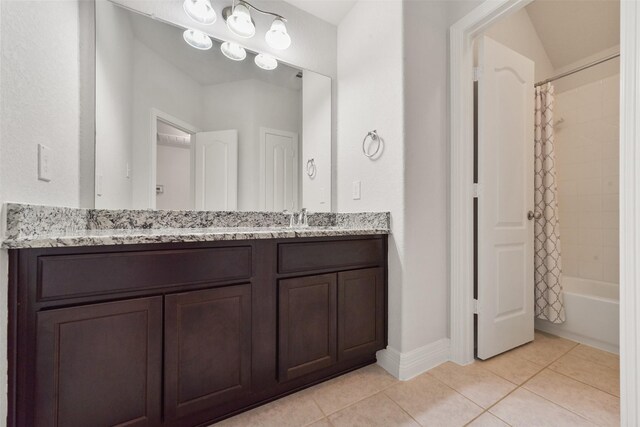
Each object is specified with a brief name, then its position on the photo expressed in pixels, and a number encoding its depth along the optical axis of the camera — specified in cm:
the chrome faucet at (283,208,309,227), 188
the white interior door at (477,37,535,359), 172
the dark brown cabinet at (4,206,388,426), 82
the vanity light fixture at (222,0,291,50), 163
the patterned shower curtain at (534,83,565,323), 205
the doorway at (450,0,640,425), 161
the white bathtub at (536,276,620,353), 178
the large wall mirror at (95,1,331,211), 140
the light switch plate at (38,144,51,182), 97
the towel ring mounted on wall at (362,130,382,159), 172
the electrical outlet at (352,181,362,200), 187
